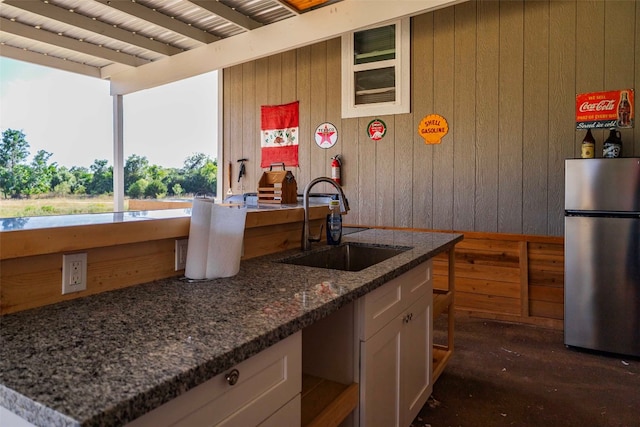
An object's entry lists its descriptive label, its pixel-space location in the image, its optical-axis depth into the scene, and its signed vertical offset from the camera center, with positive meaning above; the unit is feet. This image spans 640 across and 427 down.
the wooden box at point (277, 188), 7.82 +0.36
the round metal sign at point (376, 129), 12.73 +2.43
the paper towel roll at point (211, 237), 4.41 -0.33
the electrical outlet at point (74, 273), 3.61 -0.60
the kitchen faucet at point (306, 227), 6.53 -0.34
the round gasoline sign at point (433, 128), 11.88 +2.30
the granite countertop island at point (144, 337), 2.02 -0.90
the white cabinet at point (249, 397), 2.36 -1.26
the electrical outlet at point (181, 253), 4.64 -0.54
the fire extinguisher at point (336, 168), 13.37 +1.25
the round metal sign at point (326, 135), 13.62 +2.41
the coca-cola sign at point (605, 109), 9.71 +2.35
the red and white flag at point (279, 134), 14.49 +2.62
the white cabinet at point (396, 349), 4.57 -1.87
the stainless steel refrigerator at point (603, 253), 8.58 -1.04
